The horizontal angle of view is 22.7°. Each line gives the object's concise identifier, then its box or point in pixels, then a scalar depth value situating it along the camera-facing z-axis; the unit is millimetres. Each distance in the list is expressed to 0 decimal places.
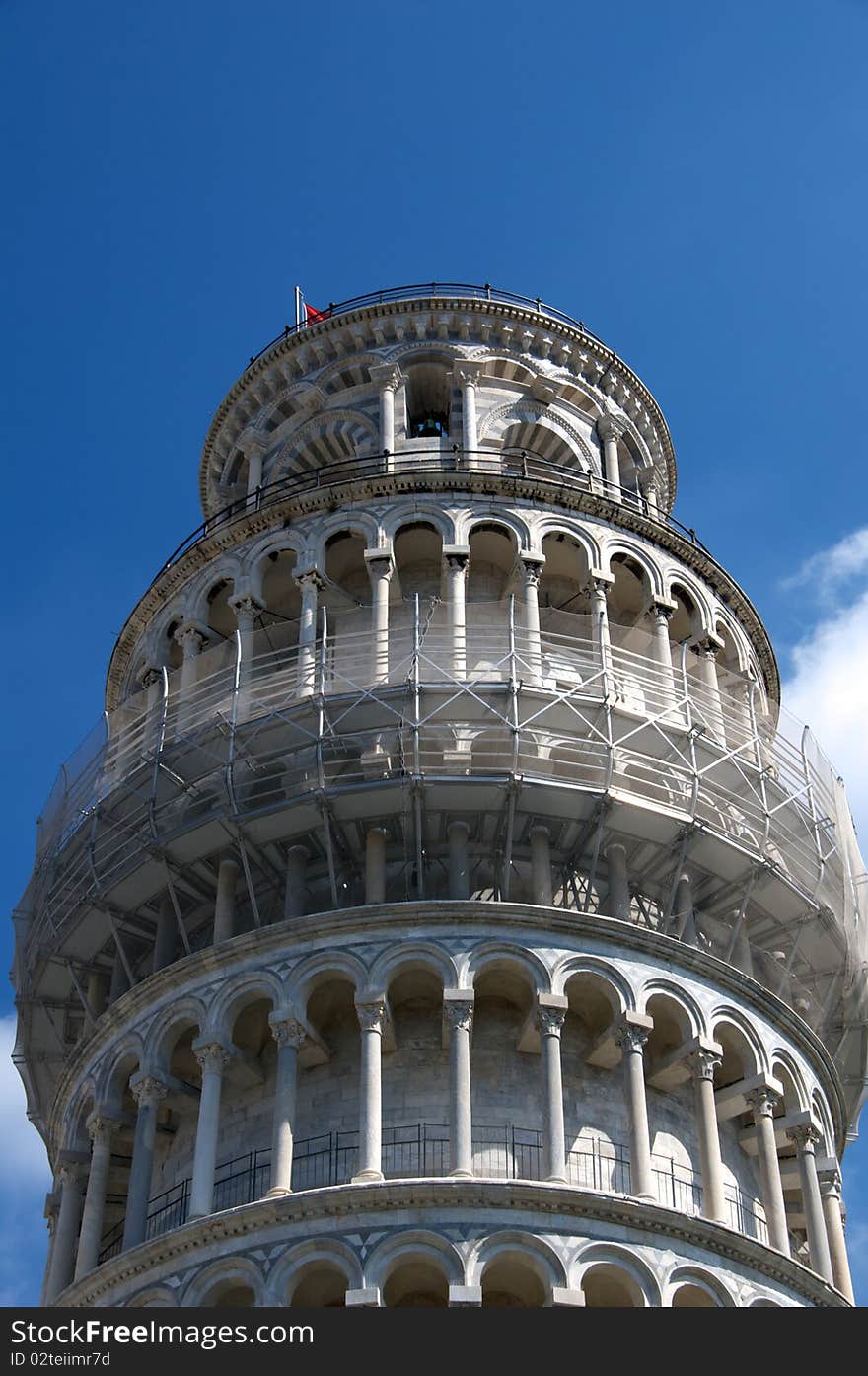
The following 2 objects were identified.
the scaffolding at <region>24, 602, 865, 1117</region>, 38125
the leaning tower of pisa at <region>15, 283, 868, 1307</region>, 32812
